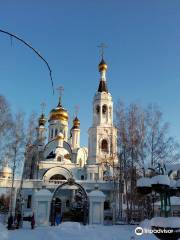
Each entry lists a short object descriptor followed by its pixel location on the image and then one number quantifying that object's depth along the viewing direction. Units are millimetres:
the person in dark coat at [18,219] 14145
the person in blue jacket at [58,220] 15239
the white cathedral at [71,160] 20772
